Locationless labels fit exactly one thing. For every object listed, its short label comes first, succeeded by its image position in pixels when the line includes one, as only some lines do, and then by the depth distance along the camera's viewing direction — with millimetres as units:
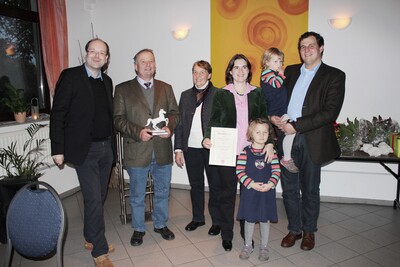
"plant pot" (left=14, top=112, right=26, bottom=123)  3945
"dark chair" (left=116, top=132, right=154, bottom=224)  3463
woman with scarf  3135
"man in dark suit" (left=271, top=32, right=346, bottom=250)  2781
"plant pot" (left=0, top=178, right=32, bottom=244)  3189
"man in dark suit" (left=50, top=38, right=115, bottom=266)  2510
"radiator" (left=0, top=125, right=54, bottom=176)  3629
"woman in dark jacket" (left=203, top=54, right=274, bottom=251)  2697
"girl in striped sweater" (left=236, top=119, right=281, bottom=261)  2581
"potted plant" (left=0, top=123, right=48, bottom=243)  3199
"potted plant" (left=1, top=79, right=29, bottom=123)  3895
